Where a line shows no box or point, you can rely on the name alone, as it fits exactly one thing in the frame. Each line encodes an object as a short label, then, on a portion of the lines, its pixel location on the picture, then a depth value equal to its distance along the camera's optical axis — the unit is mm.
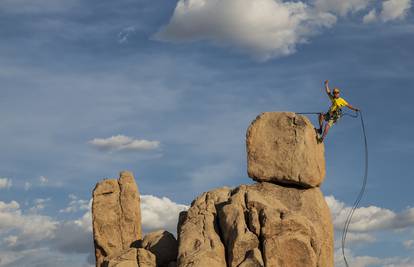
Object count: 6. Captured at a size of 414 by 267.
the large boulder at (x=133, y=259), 46500
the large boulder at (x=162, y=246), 48000
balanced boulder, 48438
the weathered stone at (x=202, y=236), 43688
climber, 48938
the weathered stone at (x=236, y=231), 43781
